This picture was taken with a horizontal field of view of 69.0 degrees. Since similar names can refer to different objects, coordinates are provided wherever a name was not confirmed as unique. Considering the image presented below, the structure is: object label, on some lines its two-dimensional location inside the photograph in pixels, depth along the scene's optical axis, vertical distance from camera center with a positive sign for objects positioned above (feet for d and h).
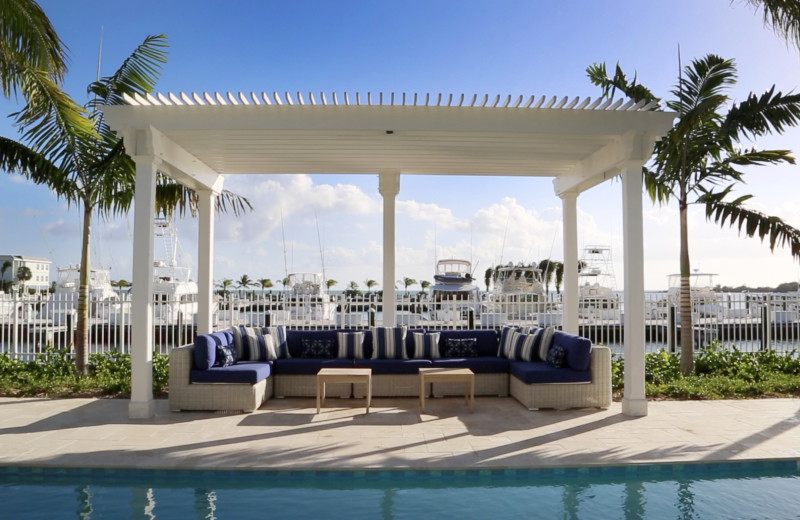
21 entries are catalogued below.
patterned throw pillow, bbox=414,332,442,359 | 26.35 -2.61
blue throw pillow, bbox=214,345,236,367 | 23.35 -2.72
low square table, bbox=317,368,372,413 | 21.68 -3.29
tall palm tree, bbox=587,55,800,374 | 27.09 +6.44
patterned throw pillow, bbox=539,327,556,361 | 24.61 -2.31
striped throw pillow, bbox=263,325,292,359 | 26.14 -2.28
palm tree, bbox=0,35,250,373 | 25.98 +6.16
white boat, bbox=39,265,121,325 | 58.51 +1.02
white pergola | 20.80 +5.83
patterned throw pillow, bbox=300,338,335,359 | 26.40 -2.72
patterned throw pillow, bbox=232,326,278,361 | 25.20 -2.42
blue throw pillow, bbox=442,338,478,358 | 26.50 -2.73
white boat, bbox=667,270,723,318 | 34.65 -0.28
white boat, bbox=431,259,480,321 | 70.13 +0.63
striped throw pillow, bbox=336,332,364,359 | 26.25 -2.54
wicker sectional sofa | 22.13 -3.16
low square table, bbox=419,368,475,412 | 22.04 -3.38
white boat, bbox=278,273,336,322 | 33.73 -1.24
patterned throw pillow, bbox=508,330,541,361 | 24.76 -2.53
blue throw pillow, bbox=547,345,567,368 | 22.98 -2.76
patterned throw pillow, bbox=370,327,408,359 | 26.13 -2.45
